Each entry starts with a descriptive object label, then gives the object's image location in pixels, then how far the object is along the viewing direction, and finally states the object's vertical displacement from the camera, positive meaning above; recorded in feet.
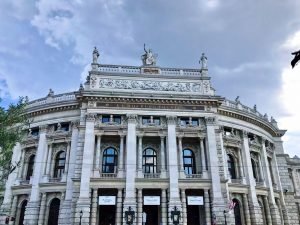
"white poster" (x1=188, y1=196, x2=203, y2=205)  109.12 +11.48
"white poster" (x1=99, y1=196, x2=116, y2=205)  106.93 +11.45
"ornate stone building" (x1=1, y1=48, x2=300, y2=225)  108.06 +28.80
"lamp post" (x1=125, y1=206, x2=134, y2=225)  101.60 +5.78
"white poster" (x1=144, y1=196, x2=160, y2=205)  107.76 +11.43
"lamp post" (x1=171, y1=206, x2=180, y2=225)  102.97 +6.09
